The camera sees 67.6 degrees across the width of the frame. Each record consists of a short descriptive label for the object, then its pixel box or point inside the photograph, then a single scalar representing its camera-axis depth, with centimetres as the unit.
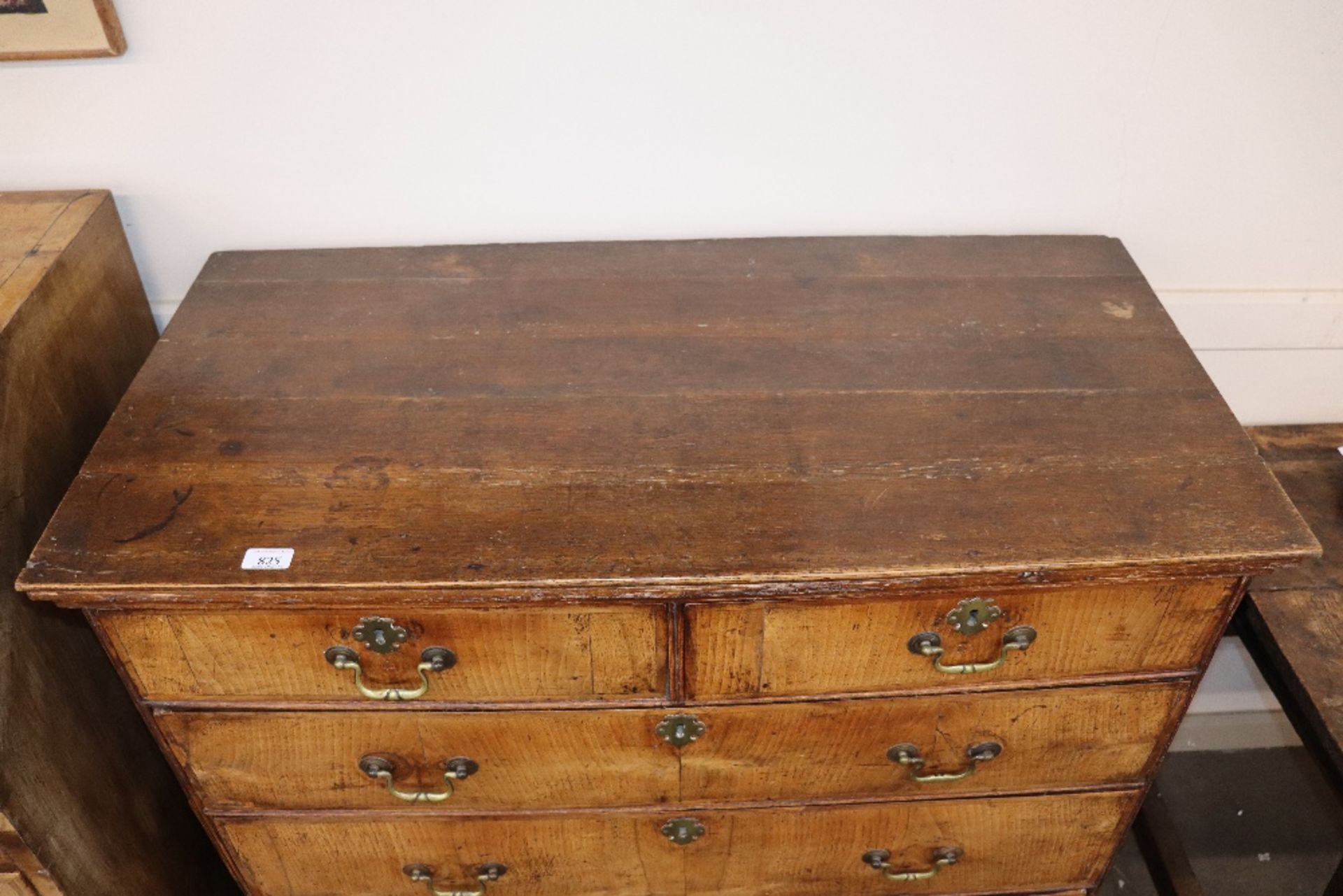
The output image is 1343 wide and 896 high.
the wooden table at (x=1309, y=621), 131
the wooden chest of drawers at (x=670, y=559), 105
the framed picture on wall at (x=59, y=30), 128
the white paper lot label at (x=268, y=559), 102
